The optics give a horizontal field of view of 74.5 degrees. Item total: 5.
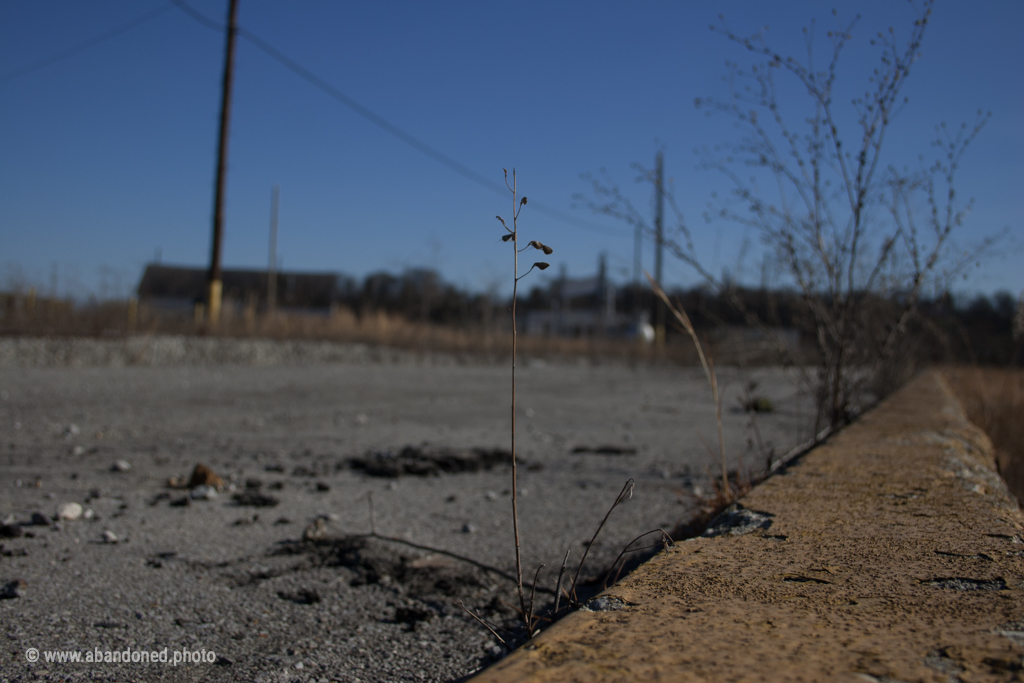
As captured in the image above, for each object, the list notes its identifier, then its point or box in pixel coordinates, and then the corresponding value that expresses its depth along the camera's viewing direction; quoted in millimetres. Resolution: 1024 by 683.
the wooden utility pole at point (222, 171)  10211
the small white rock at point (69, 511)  2115
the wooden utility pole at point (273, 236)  23220
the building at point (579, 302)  36219
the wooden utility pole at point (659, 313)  19181
